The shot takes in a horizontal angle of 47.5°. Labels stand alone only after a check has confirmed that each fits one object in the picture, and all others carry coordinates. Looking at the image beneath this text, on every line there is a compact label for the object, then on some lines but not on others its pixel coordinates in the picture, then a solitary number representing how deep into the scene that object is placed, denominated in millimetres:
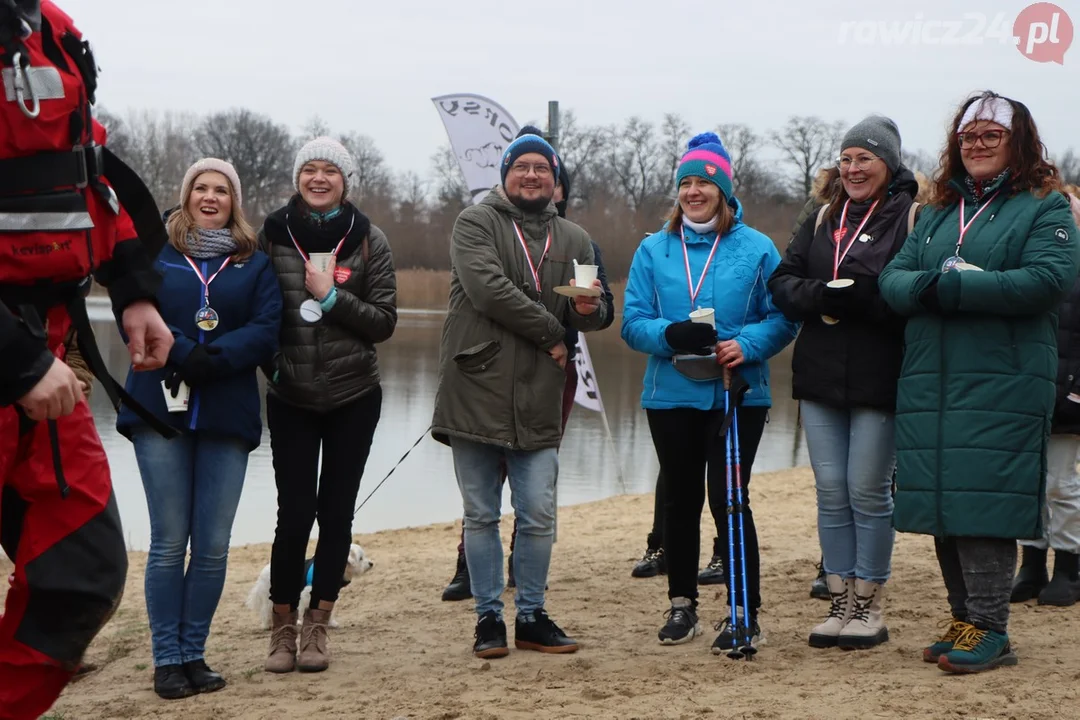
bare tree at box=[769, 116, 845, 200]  52656
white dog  5859
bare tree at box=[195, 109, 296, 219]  68125
